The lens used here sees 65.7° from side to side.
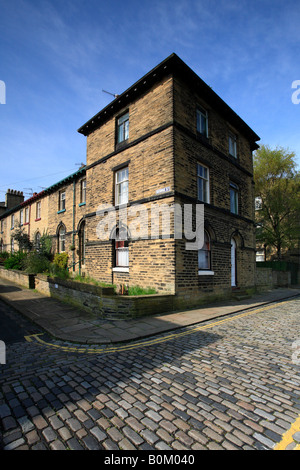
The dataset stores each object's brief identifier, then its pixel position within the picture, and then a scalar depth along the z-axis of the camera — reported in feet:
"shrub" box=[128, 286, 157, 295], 28.76
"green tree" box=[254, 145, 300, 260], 67.46
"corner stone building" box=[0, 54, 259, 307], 29.58
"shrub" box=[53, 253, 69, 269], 50.14
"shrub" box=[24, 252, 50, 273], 45.19
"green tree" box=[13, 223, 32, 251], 62.13
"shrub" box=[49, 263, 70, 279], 39.73
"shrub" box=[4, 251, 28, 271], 53.34
